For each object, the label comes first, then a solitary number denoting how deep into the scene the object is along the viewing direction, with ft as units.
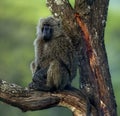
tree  63.06
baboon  67.24
